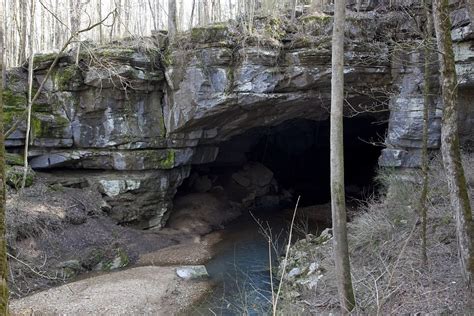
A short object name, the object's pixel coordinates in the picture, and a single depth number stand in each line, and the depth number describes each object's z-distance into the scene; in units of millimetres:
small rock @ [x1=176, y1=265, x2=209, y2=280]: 12930
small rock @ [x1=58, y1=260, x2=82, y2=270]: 12859
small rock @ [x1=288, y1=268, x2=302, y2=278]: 11520
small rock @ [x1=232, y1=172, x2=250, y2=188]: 24922
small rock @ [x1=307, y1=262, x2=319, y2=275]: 11055
